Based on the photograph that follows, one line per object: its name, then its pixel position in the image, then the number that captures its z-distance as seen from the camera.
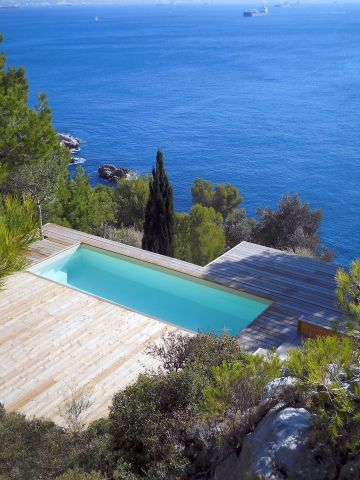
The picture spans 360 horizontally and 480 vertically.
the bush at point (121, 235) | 12.73
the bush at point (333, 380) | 2.79
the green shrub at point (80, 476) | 3.51
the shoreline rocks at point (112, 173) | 29.58
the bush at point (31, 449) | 4.01
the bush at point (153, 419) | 3.92
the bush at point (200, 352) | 4.68
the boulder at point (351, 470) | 2.71
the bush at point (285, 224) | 15.42
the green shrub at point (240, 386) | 3.43
